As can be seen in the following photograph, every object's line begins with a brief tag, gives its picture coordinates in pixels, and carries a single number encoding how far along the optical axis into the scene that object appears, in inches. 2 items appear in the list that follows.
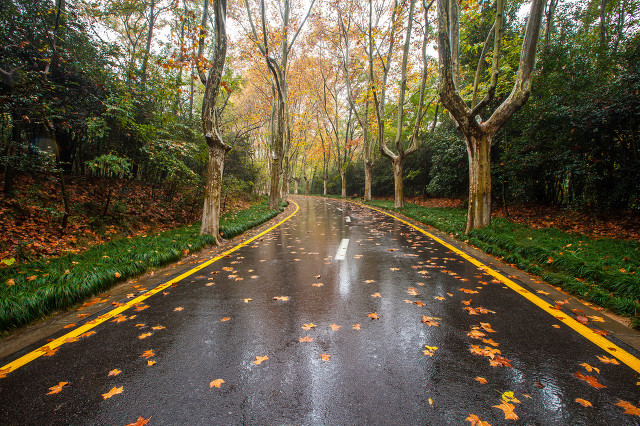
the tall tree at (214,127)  287.1
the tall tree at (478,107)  281.1
